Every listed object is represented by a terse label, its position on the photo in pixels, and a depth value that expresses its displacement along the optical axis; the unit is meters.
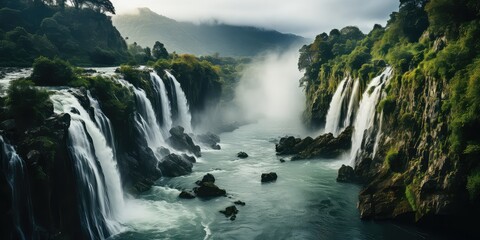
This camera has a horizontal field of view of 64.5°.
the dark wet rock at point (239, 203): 38.47
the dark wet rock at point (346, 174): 44.47
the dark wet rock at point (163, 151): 52.52
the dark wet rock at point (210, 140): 69.38
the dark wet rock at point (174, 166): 48.36
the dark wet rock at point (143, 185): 41.81
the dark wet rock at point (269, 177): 46.53
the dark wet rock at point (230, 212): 35.28
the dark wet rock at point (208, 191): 40.72
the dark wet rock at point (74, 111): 32.23
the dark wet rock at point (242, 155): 60.72
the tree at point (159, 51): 99.81
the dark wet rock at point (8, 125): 22.41
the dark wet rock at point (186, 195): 40.28
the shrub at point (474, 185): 27.31
